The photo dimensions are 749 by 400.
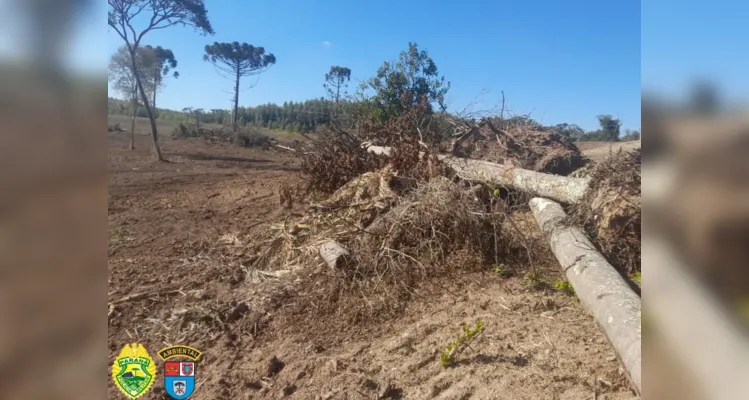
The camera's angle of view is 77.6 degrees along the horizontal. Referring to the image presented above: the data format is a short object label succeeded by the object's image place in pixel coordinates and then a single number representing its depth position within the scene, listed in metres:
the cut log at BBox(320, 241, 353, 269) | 3.84
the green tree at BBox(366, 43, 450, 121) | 10.58
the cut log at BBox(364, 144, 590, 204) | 5.20
